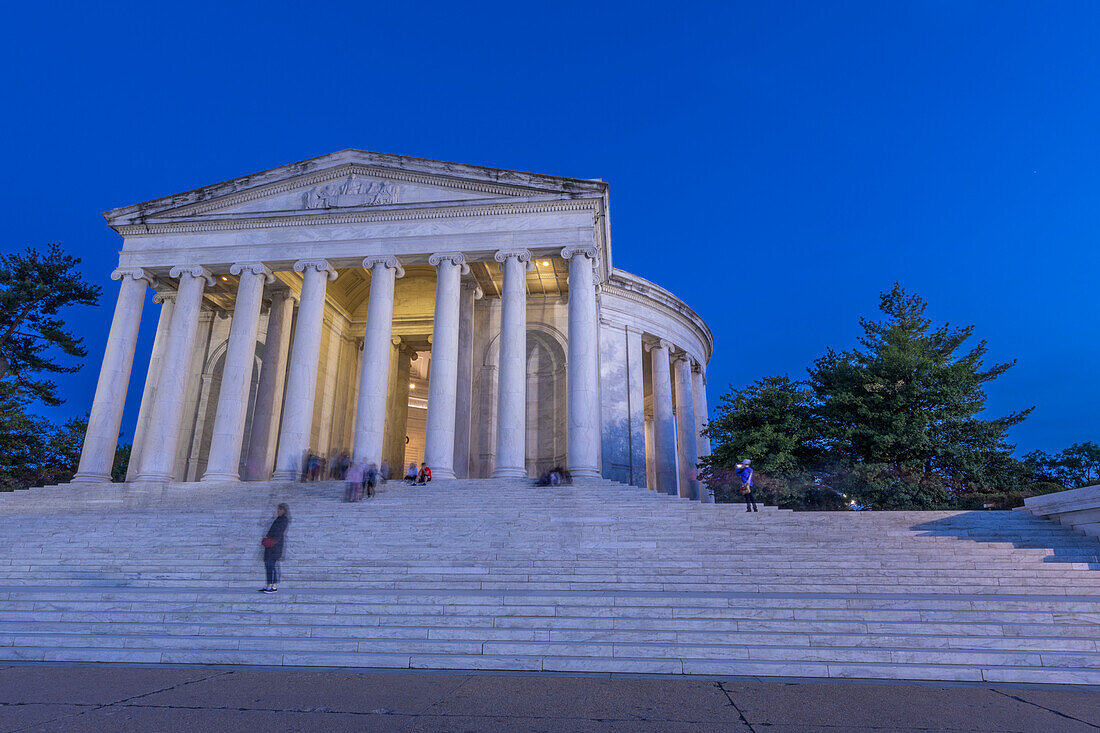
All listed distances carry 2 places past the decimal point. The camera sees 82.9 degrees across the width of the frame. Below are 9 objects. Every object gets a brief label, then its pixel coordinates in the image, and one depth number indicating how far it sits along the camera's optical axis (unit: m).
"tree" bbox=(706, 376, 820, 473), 29.56
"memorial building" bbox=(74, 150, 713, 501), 27.52
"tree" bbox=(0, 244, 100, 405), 34.88
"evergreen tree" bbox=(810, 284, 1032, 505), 28.41
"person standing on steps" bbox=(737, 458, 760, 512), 20.91
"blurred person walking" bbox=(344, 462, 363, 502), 22.12
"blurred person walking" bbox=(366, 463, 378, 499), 22.59
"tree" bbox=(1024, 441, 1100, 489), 30.75
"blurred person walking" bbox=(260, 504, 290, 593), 13.16
